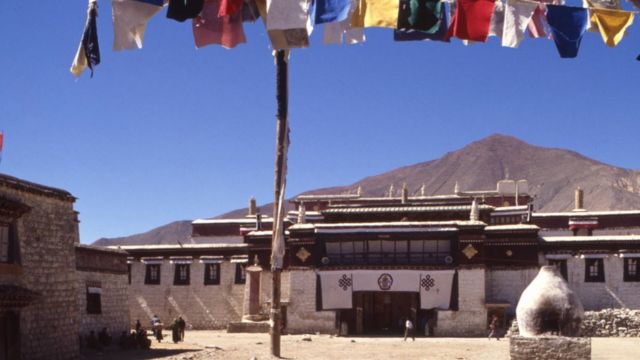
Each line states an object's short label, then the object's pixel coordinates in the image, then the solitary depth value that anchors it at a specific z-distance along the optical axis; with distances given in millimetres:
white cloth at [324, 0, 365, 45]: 19734
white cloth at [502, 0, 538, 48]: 18438
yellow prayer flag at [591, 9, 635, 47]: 18203
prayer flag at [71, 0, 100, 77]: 19391
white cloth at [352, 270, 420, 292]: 40938
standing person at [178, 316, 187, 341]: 36119
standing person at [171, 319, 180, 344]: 35438
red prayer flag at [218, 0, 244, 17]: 19094
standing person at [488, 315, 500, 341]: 37656
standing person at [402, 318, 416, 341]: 35969
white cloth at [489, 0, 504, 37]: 18672
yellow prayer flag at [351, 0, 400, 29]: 17984
